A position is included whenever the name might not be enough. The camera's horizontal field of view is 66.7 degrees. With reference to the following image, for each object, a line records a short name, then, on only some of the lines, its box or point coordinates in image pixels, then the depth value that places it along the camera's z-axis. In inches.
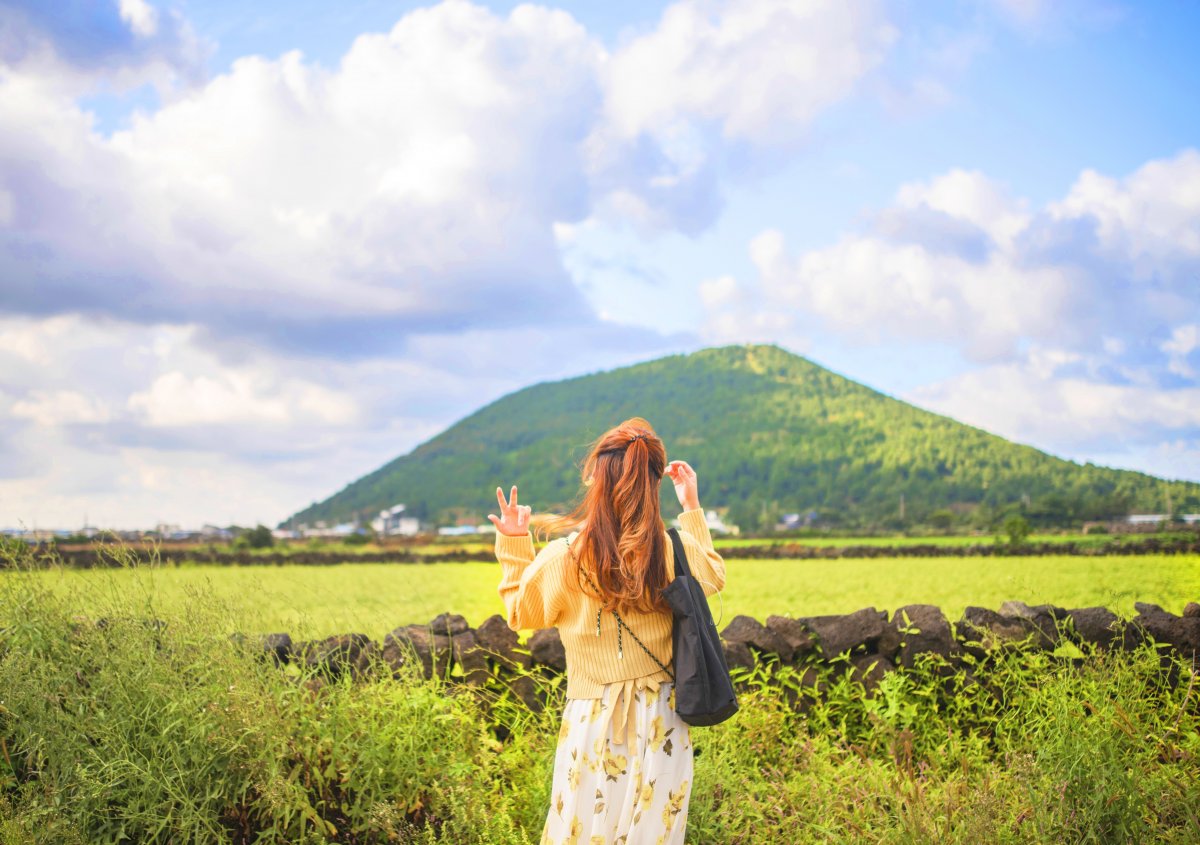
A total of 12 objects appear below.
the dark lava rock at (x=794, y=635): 302.7
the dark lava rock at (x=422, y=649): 282.2
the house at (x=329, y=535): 1910.7
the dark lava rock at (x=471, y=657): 286.5
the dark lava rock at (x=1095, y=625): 311.6
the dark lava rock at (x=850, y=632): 302.2
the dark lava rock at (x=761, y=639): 301.0
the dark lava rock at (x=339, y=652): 249.5
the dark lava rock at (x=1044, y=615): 313.4
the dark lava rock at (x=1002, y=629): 303.6
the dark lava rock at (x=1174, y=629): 301.0
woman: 143.2
